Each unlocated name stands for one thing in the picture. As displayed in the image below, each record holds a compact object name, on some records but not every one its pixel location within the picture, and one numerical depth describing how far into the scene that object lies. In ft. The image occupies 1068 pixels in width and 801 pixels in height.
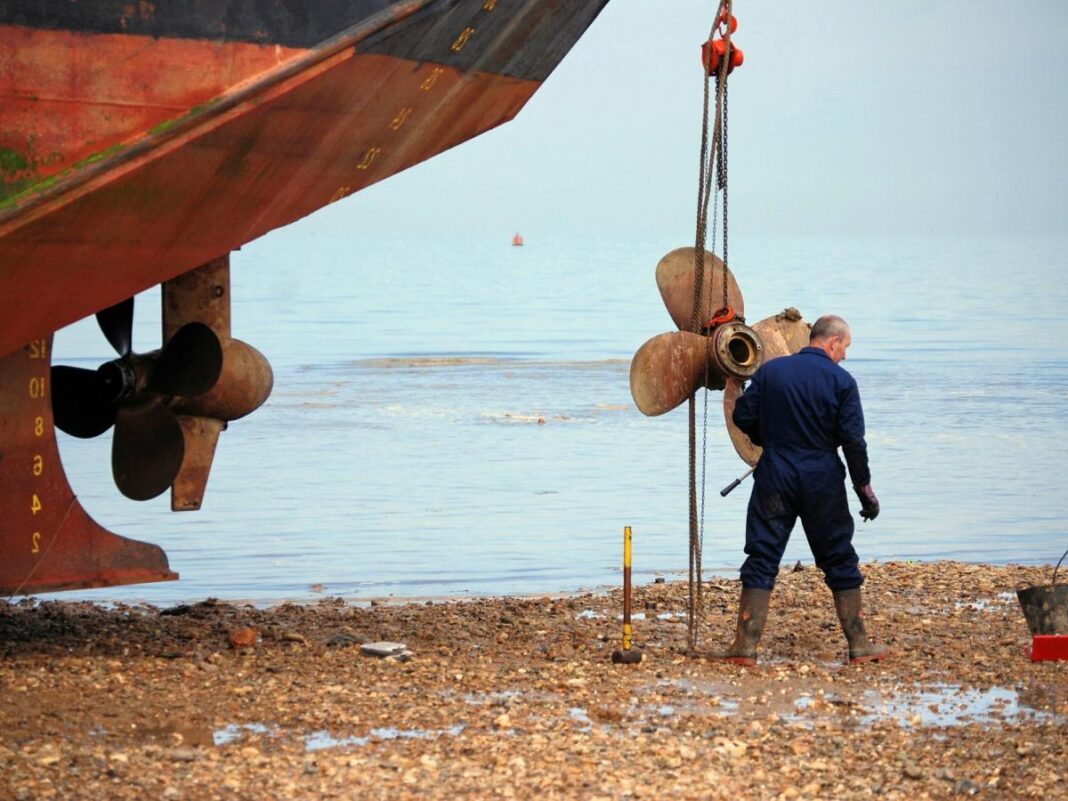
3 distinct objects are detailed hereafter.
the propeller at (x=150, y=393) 67.60
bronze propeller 65.26
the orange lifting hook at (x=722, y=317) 65.87
